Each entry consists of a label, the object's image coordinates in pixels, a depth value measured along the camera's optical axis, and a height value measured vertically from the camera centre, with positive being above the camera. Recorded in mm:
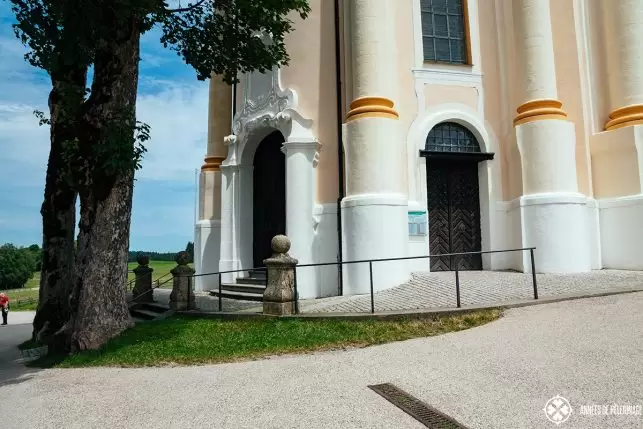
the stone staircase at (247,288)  11604 -720
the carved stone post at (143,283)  13801 -616
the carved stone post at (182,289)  10812 -626
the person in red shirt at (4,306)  23469 -2064
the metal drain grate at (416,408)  3563 -1238
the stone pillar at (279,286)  8445 -476
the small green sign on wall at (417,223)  11367 +789
